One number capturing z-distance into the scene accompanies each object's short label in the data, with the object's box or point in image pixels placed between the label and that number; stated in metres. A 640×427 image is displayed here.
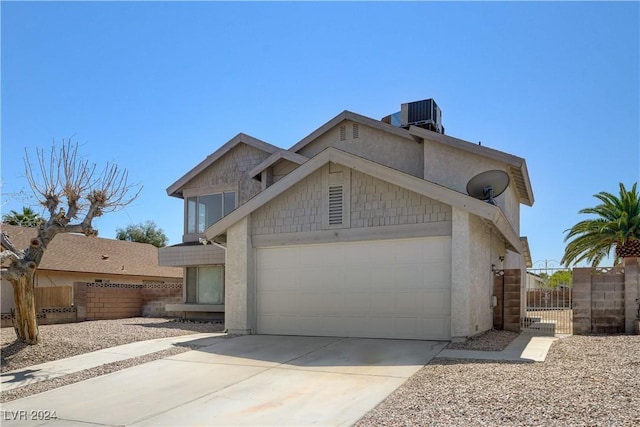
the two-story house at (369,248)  12.19
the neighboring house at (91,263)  24.89
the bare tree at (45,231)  12.48
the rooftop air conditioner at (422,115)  19.61
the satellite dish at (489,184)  14.16
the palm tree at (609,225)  24.31
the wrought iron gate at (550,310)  15.91
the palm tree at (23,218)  35.28
